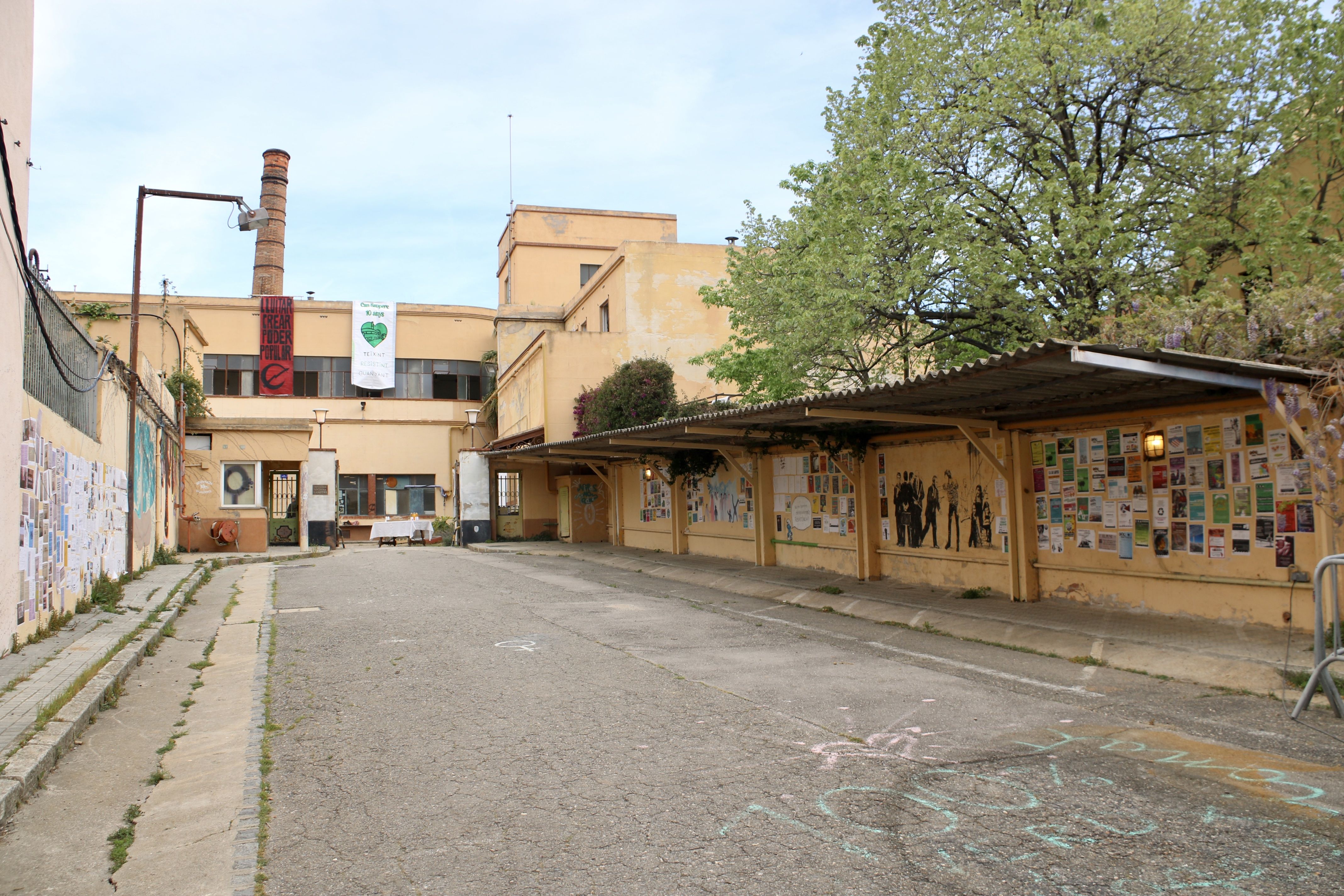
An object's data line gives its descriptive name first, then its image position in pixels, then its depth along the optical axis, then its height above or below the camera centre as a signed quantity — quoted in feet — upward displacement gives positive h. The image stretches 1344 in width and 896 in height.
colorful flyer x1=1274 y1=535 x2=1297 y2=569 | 27.09 -2.17
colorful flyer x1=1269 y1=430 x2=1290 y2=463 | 27.07 +1.07
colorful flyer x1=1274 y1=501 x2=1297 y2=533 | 26.99 -1.07
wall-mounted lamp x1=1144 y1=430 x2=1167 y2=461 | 30.71 +1.36
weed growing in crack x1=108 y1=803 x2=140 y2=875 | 13.57 -5.34
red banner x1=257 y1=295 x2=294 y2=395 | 139.64 +24.73
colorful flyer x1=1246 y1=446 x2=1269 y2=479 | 27.71 +0.60
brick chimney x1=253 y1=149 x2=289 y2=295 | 145.59 +44.47
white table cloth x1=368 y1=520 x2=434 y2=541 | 117.19 -3.54
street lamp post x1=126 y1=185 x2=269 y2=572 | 51.03 +11.18
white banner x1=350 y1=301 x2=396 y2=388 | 141.38 +25.09
